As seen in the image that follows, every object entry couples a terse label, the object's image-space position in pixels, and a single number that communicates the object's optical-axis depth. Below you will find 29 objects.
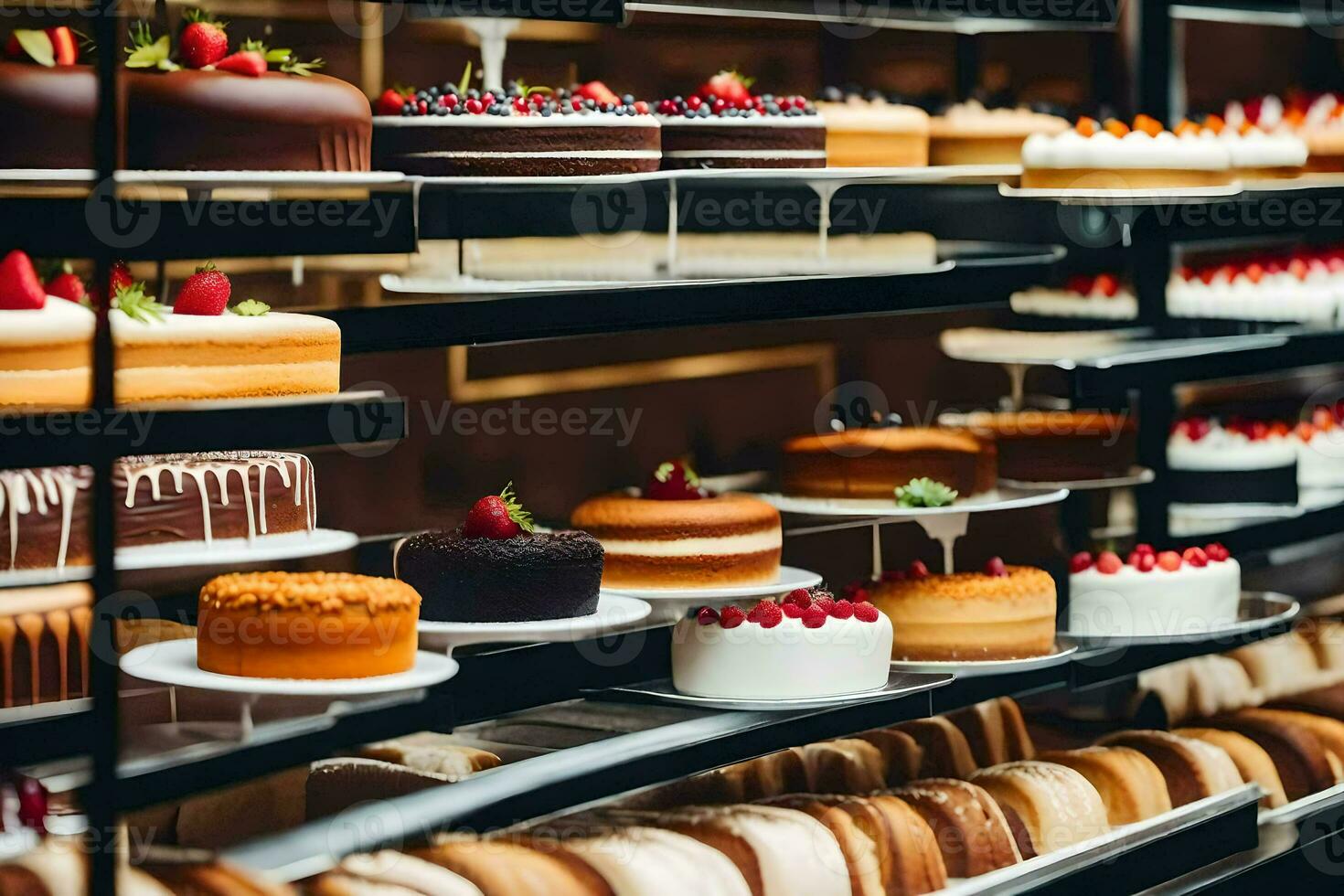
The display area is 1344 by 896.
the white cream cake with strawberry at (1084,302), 8.17
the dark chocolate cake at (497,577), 5.20
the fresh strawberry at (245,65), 4.60
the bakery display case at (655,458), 4.37
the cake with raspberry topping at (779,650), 5.78
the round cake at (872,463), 6.57
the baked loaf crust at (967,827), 6.16
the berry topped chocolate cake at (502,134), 5.12
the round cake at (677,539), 5.90
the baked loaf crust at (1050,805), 6.54
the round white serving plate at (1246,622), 7.04
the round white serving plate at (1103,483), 7.15
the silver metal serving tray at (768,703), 5.74
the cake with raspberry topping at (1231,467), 8.27
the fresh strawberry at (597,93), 5.51
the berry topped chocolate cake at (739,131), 5.71
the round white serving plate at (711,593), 5.86
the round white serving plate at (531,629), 5.08
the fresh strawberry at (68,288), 4.53
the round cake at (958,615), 6.51
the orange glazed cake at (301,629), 4.58
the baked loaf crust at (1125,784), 6.92
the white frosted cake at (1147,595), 7.26
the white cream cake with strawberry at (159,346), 4.13
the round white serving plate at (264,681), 4.46
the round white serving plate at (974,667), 6.34
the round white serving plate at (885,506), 6.42
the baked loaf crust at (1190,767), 7.14
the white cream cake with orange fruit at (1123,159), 6.91
